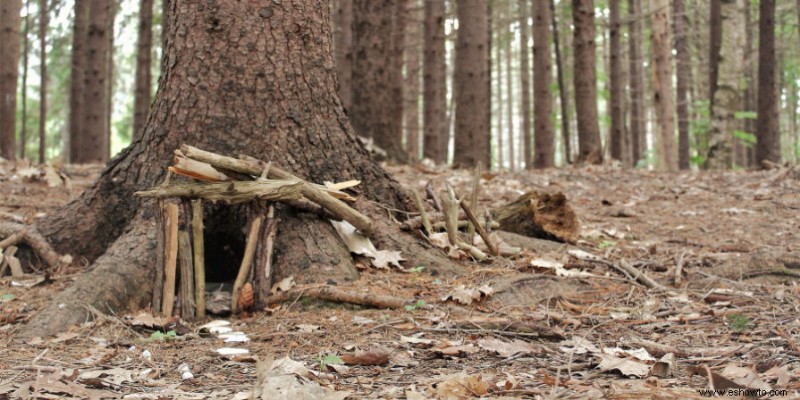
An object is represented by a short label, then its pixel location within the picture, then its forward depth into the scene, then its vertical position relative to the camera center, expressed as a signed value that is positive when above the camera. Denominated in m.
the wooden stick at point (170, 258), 3.58 -0.23
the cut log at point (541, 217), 5.30 -0.02
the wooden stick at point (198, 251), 3.65 -0.20
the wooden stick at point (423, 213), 4.46 +0.00
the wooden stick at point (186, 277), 3.59 -0.33
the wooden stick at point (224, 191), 3.69 +0.12
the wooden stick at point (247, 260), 3.66 -0.25
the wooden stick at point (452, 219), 4.45 -0.04
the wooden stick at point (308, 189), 3.72 +0.14
